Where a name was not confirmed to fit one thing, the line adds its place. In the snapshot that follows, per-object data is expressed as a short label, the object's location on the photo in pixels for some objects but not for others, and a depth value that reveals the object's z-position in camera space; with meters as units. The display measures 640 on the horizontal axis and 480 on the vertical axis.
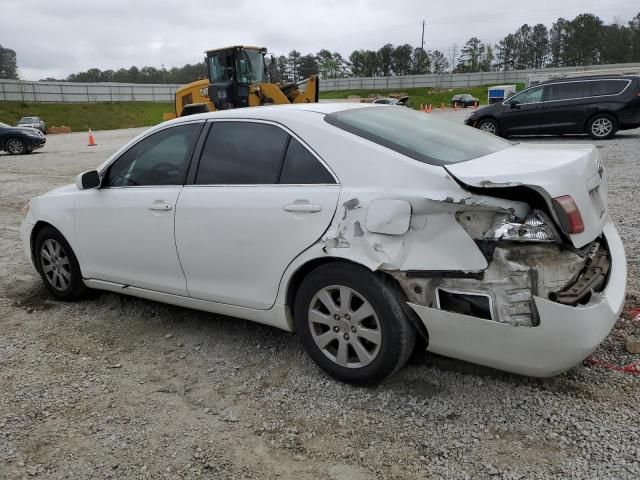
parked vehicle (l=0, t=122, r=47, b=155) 19.92
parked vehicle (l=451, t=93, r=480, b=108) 49.56
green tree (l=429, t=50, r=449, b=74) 92.25
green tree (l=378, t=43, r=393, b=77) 92.62
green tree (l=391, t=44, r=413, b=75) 91.56
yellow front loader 16.55
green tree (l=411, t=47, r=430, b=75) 90.81
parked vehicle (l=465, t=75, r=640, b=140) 13.95
